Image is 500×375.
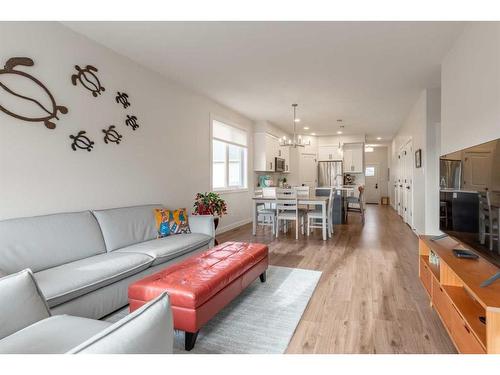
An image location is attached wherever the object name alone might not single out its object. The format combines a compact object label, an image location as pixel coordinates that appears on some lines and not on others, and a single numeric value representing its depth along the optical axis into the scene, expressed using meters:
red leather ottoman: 1.72
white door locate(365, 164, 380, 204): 12.13
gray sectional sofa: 1.90
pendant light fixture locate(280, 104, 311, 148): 5.73
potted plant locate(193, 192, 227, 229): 4.03
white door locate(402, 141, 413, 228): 5.84
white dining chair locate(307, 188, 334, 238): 4.99
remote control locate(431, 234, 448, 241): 2.56
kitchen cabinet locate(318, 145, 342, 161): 9.55
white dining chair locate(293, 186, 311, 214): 5.59
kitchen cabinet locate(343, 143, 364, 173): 9.44
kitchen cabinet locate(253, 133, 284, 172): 7.02
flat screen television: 1.56
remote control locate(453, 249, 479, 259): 1.95
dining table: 4.78
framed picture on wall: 4.89
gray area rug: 1.77
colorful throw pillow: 3.31
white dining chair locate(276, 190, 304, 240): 4.92
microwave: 7.60
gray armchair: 0.62
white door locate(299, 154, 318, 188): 9.45
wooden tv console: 1.19
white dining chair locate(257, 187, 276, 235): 5.20
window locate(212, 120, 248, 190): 5.59
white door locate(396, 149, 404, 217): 7.38
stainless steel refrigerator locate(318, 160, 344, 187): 9.56
